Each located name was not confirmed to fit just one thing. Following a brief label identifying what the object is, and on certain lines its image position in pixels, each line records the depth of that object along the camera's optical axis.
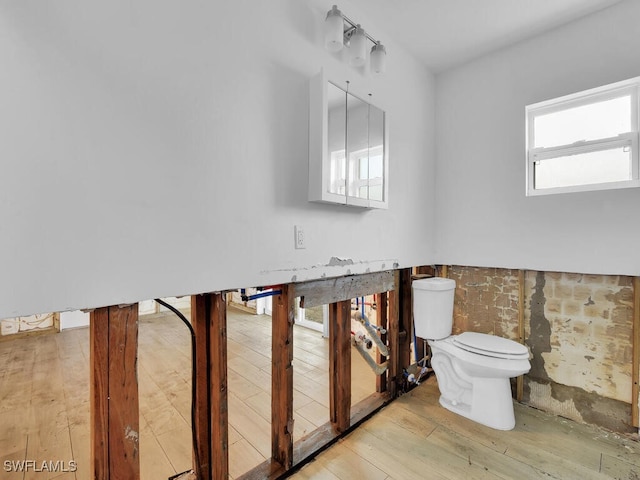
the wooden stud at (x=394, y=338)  2.17
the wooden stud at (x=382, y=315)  2.26
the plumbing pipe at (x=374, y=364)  2.09
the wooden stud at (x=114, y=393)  0.95
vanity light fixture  1.46
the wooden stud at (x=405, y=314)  2.29
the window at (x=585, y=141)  1.76
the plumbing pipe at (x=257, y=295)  1.38
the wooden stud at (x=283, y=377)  1.46
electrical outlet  1.44
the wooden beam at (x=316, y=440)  1.44
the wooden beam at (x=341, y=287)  1.55
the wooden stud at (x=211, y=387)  1.24
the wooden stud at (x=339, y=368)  1.80
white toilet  1.83
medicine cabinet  1.44
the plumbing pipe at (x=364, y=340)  2.29
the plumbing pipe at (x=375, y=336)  2.17
